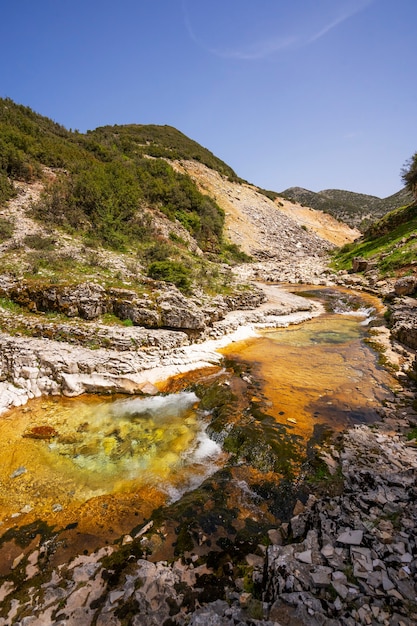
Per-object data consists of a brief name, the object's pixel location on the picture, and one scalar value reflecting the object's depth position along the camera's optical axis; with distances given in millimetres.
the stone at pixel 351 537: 4727
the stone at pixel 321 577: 4152
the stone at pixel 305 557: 4559
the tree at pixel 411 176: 36469
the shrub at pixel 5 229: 18188
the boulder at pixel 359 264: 33834
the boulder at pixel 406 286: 21745
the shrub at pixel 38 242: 17844
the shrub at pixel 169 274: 19453
